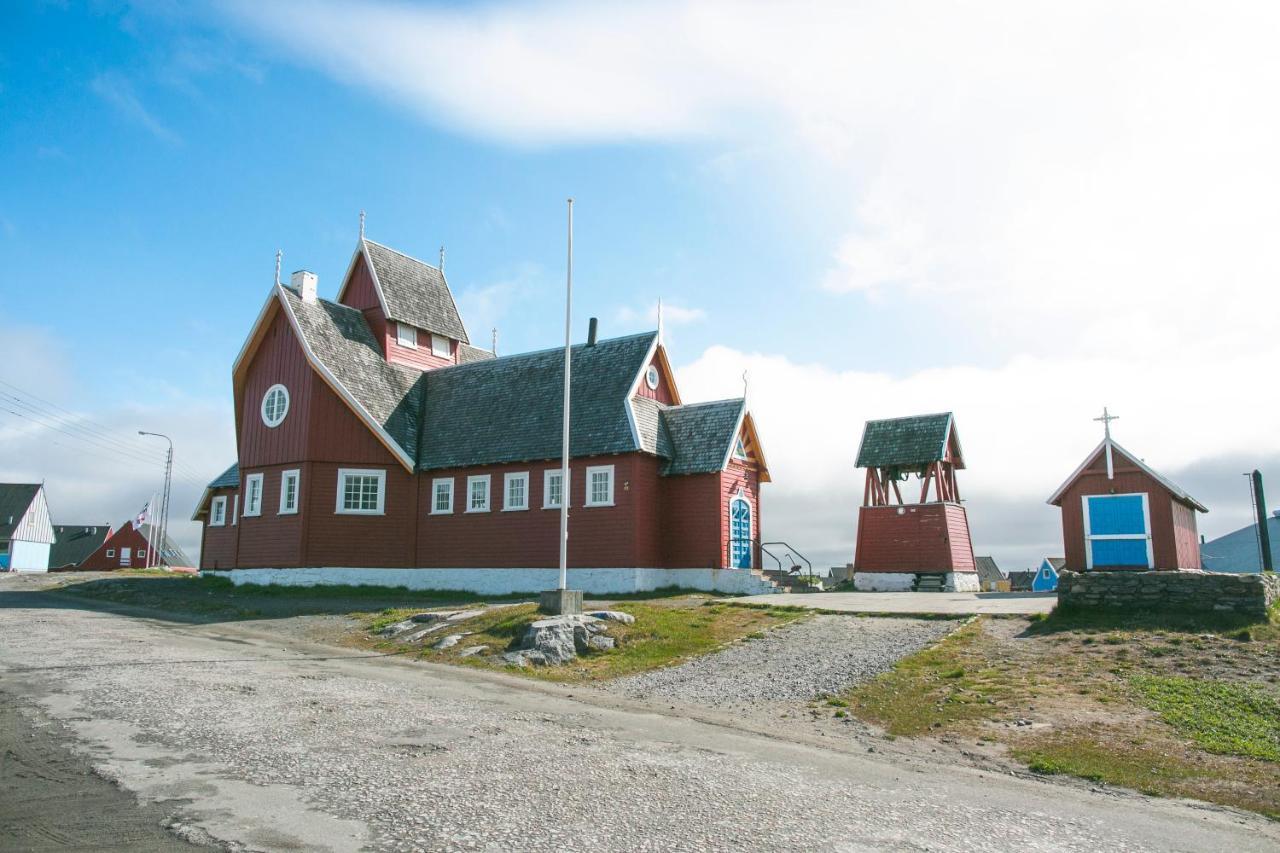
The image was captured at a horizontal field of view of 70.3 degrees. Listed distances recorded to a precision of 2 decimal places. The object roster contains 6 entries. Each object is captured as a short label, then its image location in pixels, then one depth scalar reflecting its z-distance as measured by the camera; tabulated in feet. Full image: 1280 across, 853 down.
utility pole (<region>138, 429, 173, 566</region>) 167.81
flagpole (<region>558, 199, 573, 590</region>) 67.18
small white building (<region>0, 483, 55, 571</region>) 222.69
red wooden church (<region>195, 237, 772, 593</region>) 93.20
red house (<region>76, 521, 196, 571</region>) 241.35
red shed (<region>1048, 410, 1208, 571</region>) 87.71
